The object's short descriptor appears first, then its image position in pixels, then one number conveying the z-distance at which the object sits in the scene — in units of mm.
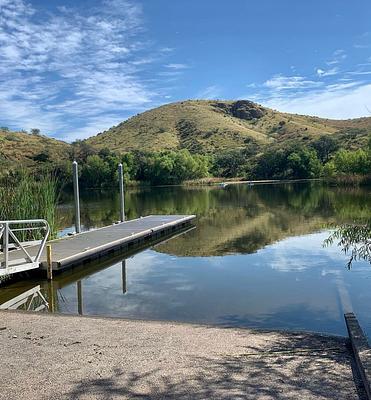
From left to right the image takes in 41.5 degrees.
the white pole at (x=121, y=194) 20661
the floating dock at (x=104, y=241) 11445
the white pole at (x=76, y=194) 16281
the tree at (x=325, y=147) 73875
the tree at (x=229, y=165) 79250
